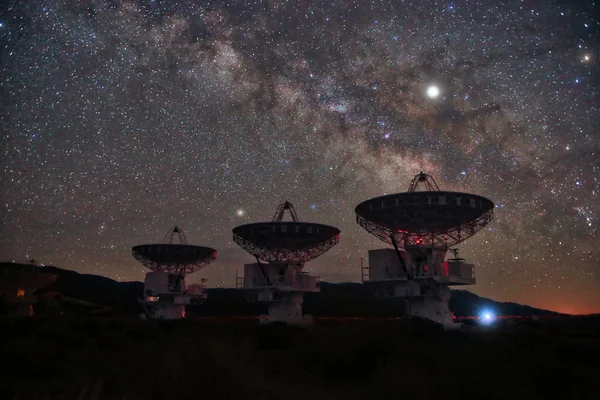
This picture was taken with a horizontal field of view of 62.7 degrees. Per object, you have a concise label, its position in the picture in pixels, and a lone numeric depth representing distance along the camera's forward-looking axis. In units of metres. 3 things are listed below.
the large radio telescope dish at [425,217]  32.66
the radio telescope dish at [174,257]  53.50
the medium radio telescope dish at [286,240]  42.38
